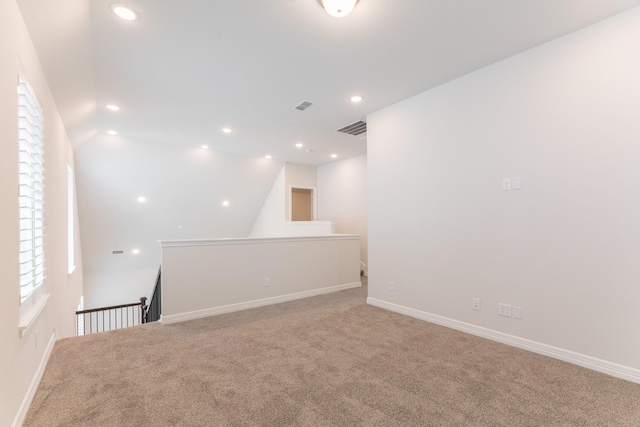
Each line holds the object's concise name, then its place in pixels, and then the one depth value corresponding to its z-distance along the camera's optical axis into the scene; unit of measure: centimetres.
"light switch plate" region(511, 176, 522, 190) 288
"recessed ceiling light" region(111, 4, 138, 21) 226
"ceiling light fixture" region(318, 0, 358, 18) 210
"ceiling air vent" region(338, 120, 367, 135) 491
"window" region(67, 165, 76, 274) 474
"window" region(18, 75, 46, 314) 201
